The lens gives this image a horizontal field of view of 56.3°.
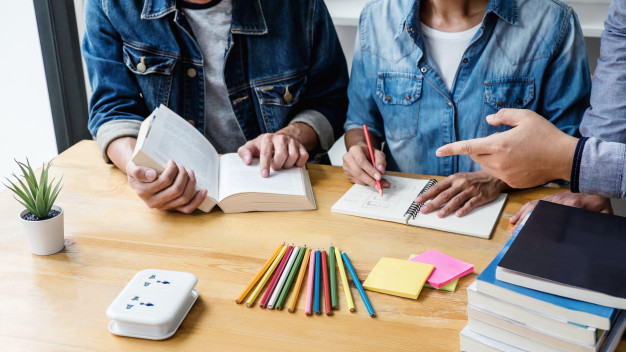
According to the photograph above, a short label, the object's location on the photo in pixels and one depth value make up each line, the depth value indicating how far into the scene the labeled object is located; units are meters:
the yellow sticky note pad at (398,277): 0.96
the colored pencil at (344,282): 0.94
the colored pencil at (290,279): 0.94
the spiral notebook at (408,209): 1.17
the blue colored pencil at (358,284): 0.92
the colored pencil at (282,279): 0.94
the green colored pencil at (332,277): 0.94
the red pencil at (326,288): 0.93
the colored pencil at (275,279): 0.95
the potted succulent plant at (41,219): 1.07
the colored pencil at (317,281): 0.93
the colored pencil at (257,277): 0.96
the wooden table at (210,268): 0.88
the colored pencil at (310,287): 0.93
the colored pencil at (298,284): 0.94
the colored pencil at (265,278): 0.95
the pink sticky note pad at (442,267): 0.98
